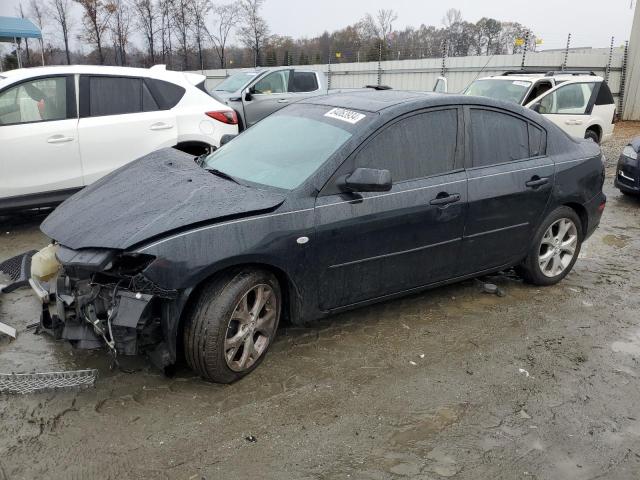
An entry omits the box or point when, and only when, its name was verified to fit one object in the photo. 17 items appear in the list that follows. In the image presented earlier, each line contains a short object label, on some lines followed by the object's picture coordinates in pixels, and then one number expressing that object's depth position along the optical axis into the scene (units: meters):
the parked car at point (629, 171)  8.13
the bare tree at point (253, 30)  43.12
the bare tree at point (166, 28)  40.44
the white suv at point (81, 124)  5.87
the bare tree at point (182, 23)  40.91
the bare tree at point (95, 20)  37.12
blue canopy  22.11
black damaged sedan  3.06
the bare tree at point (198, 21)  41.56
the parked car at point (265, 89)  11.38
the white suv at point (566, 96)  10.66
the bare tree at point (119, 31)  38.21
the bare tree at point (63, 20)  37.25
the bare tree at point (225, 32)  42.60
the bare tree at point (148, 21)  39.53
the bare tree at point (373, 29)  46.41
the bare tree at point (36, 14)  37.81
